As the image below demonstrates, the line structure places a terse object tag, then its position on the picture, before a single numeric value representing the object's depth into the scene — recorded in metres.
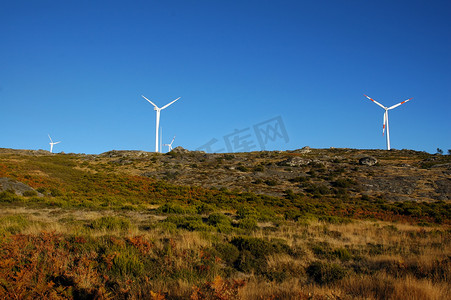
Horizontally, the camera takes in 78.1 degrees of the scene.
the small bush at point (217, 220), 15.96
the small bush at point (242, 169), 57.12
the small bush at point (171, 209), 20.72
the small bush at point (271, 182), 47.31
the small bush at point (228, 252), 9.39
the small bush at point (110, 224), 12.66
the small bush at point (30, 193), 25.44
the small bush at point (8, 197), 21.53
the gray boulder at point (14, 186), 25.57
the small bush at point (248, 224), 15.50
